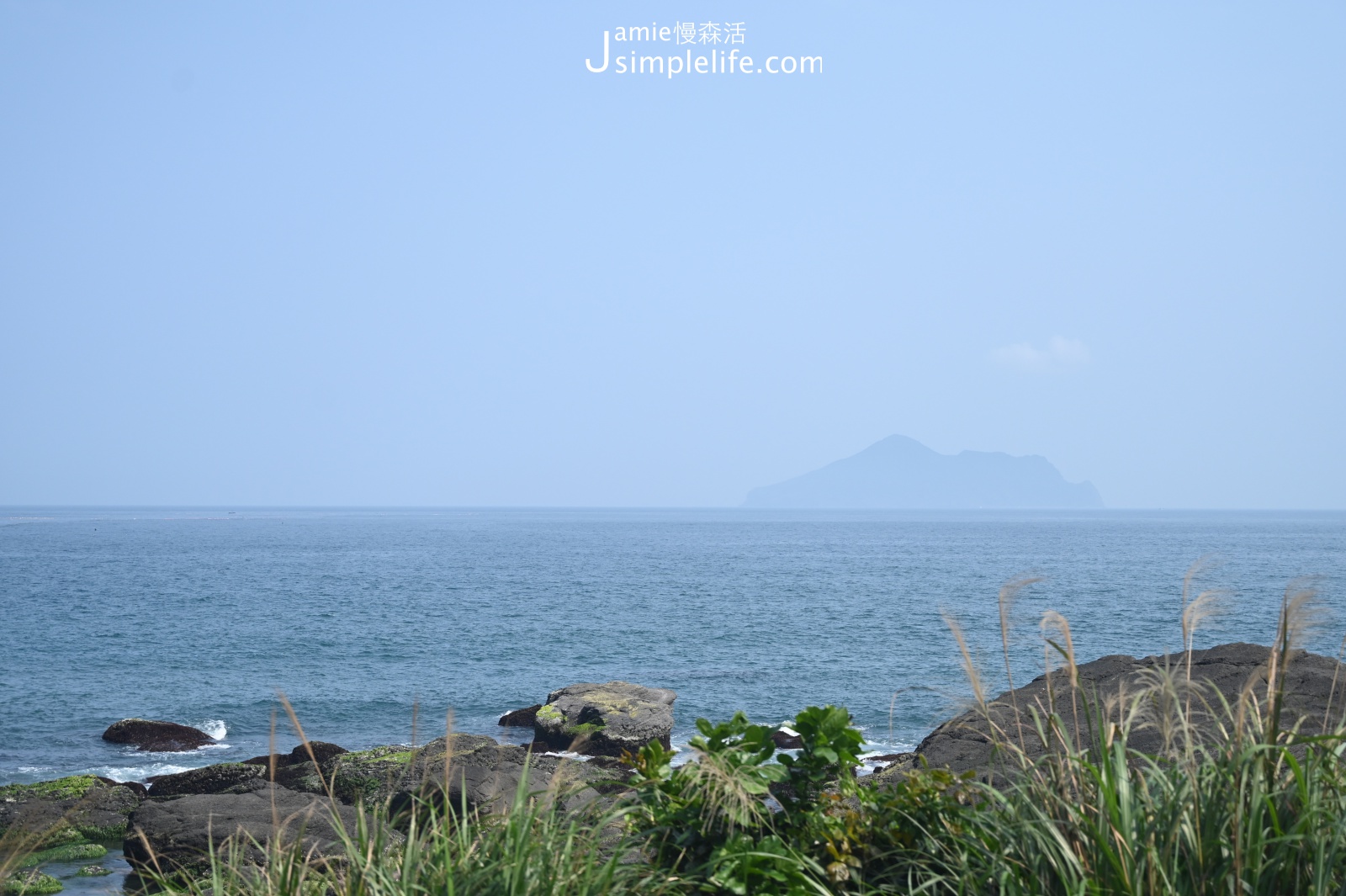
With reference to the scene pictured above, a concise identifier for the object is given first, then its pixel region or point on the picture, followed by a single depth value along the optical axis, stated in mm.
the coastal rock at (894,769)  12162
